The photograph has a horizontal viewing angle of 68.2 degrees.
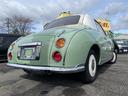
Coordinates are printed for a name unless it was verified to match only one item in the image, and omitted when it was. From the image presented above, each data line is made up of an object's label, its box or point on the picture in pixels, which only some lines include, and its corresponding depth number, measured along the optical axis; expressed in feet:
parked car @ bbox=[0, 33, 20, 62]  14.52
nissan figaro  6.08
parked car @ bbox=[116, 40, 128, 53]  25.81
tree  79.00
